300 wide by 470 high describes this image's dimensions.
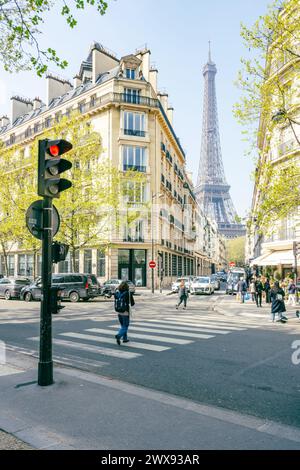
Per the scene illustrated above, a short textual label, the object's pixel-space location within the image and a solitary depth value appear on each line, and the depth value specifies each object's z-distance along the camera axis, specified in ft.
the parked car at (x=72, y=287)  74.95
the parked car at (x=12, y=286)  81.20
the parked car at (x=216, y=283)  133.15
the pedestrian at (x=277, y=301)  44.34
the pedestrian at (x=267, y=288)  74.49
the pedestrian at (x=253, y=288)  72.14
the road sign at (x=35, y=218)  18.59
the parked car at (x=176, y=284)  111.05
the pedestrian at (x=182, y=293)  61.73
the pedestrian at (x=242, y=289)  75.98
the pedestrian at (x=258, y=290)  66.45
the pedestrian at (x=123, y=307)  29.48
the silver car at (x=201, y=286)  104.63
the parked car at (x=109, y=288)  86.12
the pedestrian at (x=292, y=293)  67.31
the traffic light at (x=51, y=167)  18.54
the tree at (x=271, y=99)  46.01
